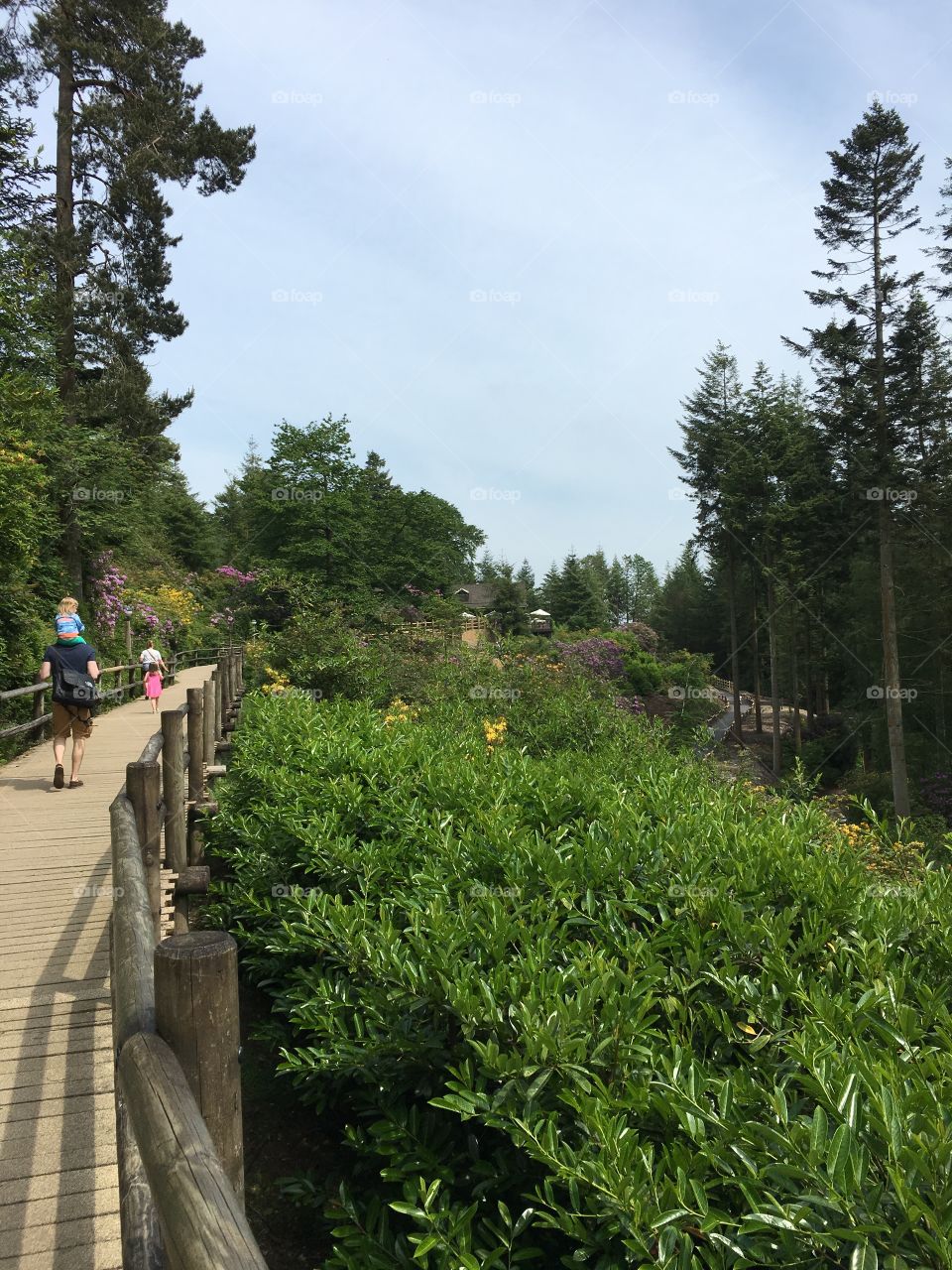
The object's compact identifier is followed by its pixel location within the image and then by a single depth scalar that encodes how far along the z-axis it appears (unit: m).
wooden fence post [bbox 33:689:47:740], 12.38
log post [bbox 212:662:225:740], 10.87
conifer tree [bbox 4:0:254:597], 16.56
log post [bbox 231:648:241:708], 16.12
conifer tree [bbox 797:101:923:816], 20.83
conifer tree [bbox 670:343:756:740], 38.72
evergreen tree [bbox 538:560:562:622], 74.31
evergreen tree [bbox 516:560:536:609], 94.84
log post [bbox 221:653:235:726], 13.22
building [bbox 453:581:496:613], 78.81
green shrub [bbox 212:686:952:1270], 1.62
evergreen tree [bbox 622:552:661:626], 131.12
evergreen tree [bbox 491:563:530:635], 59.47
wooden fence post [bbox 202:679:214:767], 7.83
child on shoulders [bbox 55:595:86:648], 8.59
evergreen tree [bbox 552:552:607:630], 71.25
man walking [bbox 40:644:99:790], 8.45
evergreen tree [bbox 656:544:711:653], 65.06
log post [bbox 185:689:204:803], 7.05
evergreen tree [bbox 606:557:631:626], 128.38
